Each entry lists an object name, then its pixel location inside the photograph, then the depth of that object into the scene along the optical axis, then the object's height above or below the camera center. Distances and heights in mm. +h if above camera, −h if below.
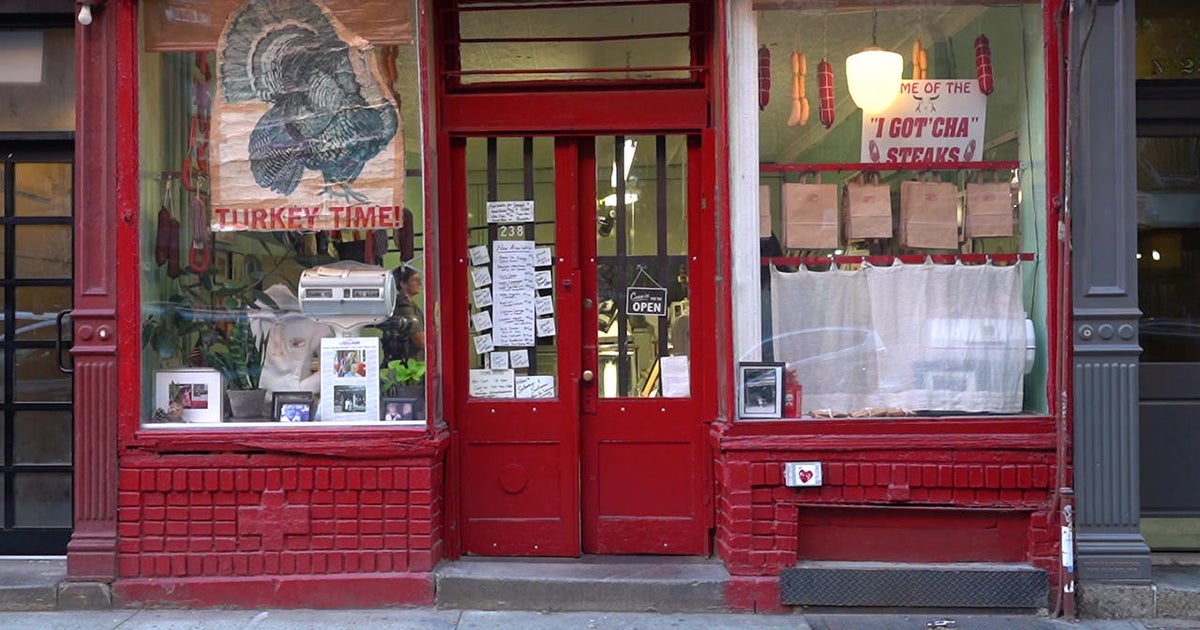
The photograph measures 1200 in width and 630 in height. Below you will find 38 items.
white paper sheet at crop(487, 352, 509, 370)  6453 -215
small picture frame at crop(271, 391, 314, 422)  6117 -453
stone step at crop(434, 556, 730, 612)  5895 -1464
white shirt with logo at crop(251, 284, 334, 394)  6199 -74
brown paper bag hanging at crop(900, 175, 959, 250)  6113 +621
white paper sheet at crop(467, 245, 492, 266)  6465 +447
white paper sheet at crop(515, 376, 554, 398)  6438 -361
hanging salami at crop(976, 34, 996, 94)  6191 +1513
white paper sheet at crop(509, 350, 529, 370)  6449 -197
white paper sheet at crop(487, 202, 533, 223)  6453 +696
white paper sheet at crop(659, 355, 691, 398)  6430 -308
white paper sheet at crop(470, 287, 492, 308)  6457 +181
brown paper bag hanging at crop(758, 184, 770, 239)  6094 +648
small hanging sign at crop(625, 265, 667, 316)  6445 +165
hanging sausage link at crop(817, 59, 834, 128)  6211 +1336
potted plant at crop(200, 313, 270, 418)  6207 -157
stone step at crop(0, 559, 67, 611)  5883 -1431
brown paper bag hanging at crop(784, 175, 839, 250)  6125 +615
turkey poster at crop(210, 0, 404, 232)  6109 +1152
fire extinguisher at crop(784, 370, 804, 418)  6059 -393
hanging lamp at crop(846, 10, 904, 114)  6199 +1445
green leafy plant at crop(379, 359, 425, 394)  6145 -263
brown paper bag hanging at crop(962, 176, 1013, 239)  6129 +647
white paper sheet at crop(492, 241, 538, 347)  6441 +197
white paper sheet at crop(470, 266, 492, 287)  6461 +307
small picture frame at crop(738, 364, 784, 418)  6047 -369
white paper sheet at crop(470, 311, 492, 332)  6457 +41
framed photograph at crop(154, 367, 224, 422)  6133 -375
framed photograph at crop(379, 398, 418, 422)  6102 -468
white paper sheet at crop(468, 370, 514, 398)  6445 -342
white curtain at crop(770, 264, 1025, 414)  6066 -58
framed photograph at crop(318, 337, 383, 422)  6109 -295
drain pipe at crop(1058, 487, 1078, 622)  5691 -1290
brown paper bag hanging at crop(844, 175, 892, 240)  6125 +653
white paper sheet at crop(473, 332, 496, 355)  6457 -99
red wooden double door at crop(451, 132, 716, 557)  6395 -103
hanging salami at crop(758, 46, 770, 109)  6113 +1430
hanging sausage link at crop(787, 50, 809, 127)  6188 +1378
